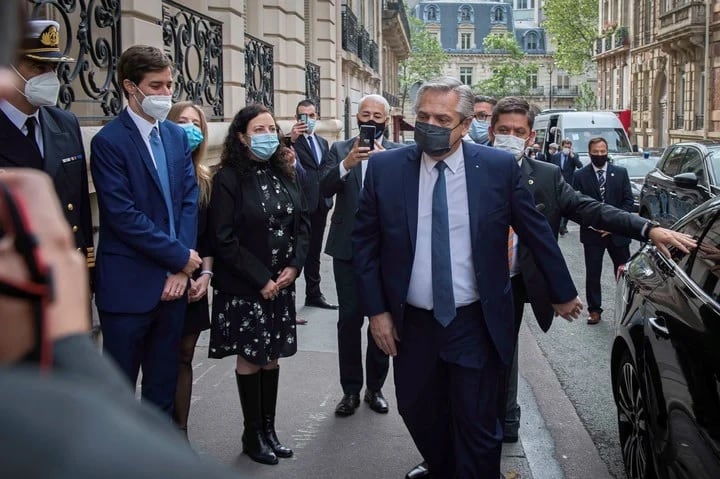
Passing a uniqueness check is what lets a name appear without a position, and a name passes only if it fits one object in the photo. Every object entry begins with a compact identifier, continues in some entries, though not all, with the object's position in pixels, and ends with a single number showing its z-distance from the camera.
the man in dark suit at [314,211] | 9.08
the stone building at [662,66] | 35.94
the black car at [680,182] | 11.45
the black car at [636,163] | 19.15
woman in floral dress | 4.73
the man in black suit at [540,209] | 4.69
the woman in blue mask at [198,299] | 4.70
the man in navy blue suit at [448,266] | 3.92
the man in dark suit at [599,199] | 9.27
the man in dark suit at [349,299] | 5.75
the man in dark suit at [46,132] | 3.67
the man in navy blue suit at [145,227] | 4.05
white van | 23.03
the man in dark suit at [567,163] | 16.98
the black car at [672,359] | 3.20
